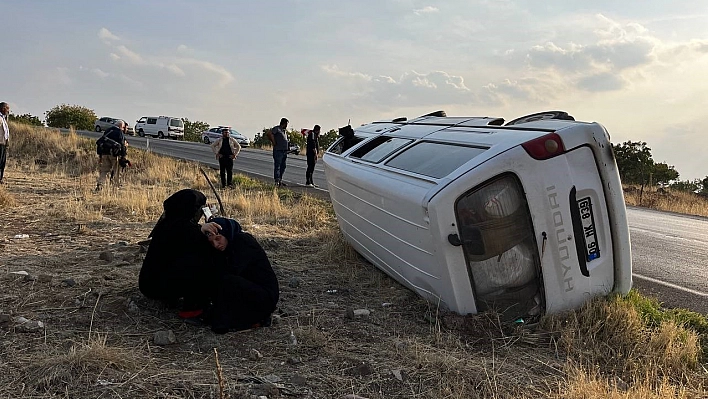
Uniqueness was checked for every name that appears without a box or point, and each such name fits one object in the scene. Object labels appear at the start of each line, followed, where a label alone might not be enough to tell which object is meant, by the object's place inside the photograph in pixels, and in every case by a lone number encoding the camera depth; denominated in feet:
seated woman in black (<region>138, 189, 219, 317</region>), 15.61
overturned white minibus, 14.80
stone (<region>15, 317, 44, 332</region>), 14.29
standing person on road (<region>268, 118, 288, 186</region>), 49.83
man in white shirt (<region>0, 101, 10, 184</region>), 38.11
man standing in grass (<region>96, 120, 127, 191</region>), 40.16
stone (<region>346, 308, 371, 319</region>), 16.60
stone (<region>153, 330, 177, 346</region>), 14.10
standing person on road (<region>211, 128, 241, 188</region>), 47.06
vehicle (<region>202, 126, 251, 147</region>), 128.26
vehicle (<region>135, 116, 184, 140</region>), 141.79
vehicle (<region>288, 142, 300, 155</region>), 100.12
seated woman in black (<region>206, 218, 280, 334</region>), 14.94
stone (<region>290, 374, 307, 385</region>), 12.35
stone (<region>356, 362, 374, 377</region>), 12.99
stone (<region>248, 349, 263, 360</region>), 13.52
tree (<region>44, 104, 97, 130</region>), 171.74
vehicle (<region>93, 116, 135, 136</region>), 146.20
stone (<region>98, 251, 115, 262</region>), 20.81
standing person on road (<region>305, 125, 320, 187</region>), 53.57
